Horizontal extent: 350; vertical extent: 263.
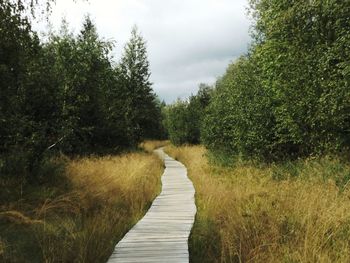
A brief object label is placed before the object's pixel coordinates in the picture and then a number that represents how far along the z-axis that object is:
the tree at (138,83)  32.12
